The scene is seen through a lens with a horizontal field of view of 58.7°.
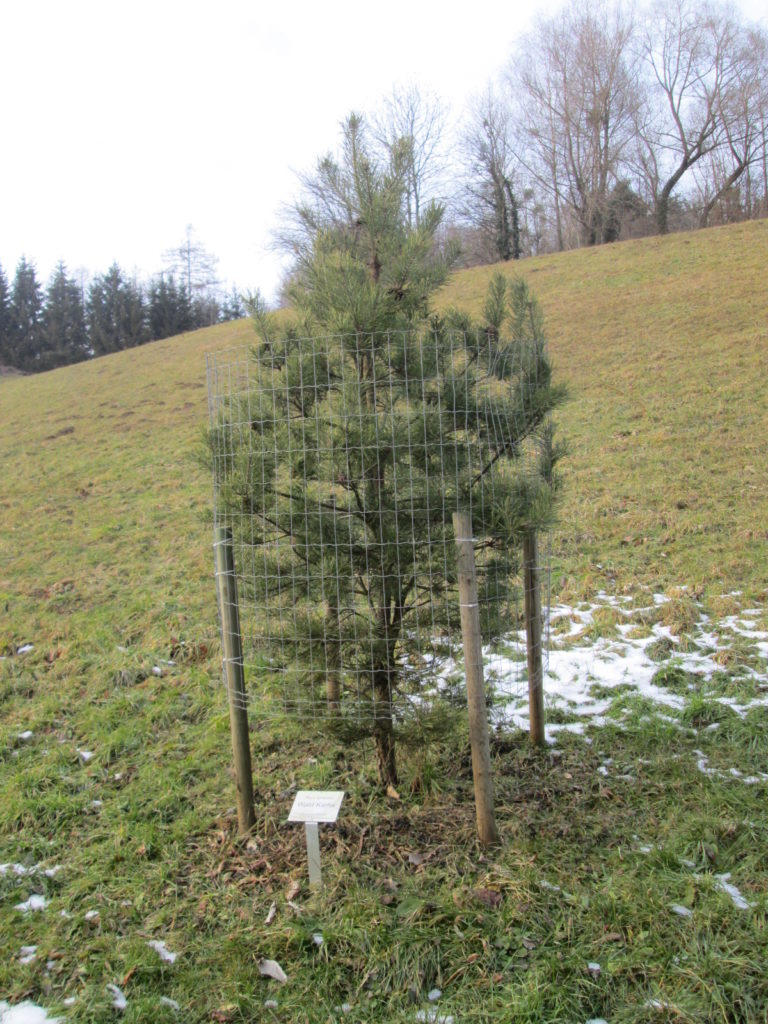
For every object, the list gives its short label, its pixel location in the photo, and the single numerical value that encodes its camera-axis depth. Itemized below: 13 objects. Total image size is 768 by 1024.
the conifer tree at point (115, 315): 36.78
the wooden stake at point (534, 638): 3.68
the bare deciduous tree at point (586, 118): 26.23
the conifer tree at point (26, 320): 39.47
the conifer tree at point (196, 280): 43.41
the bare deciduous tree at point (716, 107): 24.97
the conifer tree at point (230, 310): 40.12
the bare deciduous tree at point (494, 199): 27.72
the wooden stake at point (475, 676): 2.90
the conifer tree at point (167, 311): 36.94
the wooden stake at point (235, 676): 3.23
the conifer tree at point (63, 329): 38.22
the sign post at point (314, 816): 2.79
